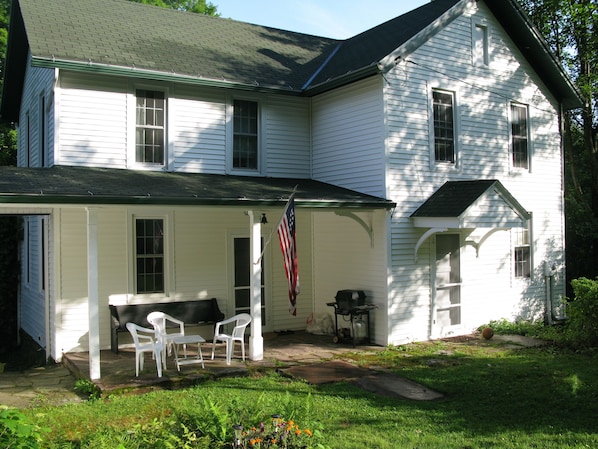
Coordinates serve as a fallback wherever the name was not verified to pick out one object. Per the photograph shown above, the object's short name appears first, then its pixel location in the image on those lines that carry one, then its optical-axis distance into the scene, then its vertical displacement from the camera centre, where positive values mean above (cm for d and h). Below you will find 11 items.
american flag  895 -6
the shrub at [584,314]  1095 -145
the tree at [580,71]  1784 +558
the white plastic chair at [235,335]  950 -155
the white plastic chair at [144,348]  859 -158
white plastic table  903 -156
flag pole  903 +63
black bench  1069 -136
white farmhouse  1088 +172
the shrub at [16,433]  457 -154
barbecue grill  1149 -144
